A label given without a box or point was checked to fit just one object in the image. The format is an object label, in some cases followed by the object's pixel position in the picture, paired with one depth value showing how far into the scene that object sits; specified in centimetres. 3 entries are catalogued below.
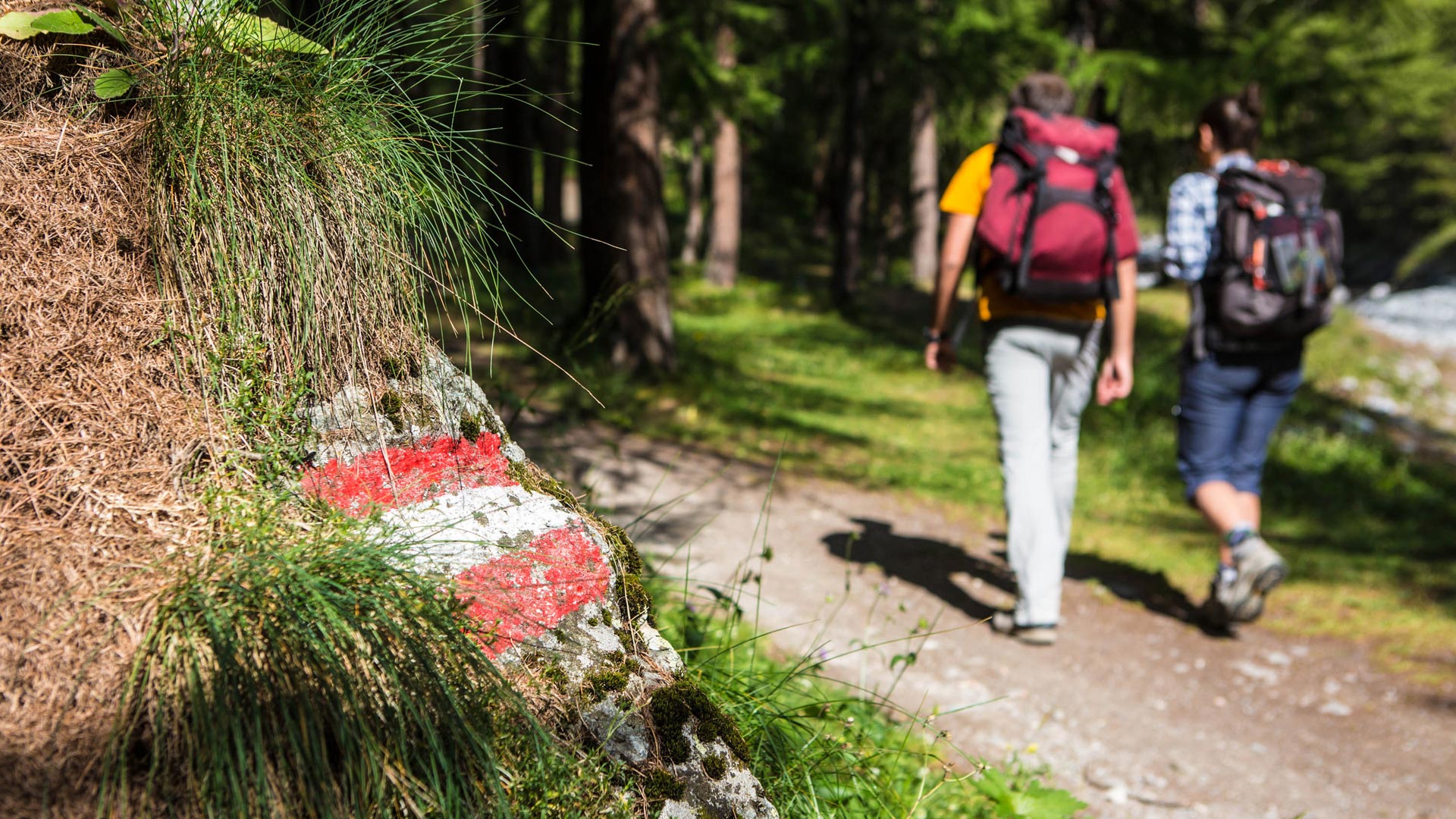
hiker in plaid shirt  474
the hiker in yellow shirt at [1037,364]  431
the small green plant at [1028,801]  289
